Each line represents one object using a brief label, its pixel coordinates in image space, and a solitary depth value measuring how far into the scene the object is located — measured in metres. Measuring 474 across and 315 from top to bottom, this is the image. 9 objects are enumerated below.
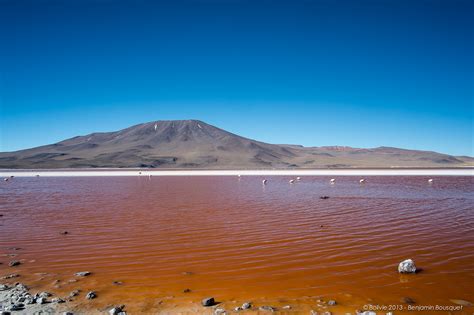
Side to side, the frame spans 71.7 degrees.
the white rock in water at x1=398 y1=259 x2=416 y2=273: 6.32
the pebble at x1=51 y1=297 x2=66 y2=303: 5.30
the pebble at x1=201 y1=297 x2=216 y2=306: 5.11
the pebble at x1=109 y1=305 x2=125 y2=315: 4.84
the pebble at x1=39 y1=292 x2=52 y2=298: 5.45
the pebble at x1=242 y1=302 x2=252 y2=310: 5.01
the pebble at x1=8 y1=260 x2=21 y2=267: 7.25
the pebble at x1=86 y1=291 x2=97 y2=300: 5.46
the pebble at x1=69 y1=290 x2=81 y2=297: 5.58
